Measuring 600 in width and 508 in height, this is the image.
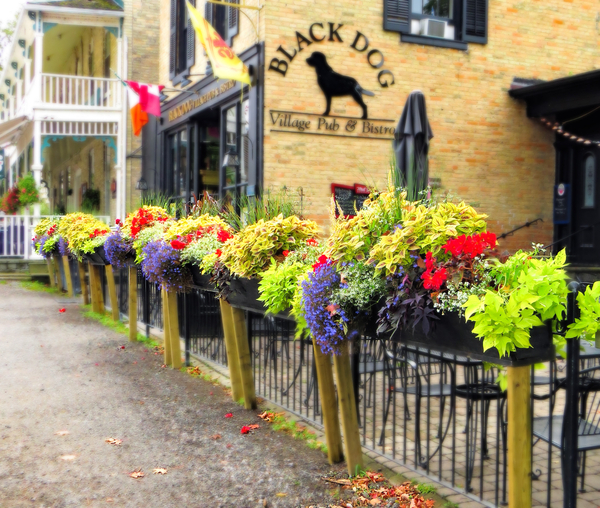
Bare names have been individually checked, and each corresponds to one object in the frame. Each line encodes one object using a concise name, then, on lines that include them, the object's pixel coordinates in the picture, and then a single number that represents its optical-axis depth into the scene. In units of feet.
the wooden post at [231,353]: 20.39
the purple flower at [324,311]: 13.33
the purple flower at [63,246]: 42.33
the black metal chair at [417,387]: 13.67
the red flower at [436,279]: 11.05
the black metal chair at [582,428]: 11.73
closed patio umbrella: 25.18
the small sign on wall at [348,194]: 39.19
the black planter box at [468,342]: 10.47
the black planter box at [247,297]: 17.35
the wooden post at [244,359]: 19.27
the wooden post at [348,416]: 14.60
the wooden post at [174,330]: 24.53
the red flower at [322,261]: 13.75
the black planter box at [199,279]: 21.53
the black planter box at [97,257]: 34.51
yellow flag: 36.55
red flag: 51.62
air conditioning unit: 41.73
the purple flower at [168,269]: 22.54
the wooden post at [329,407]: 15.39
